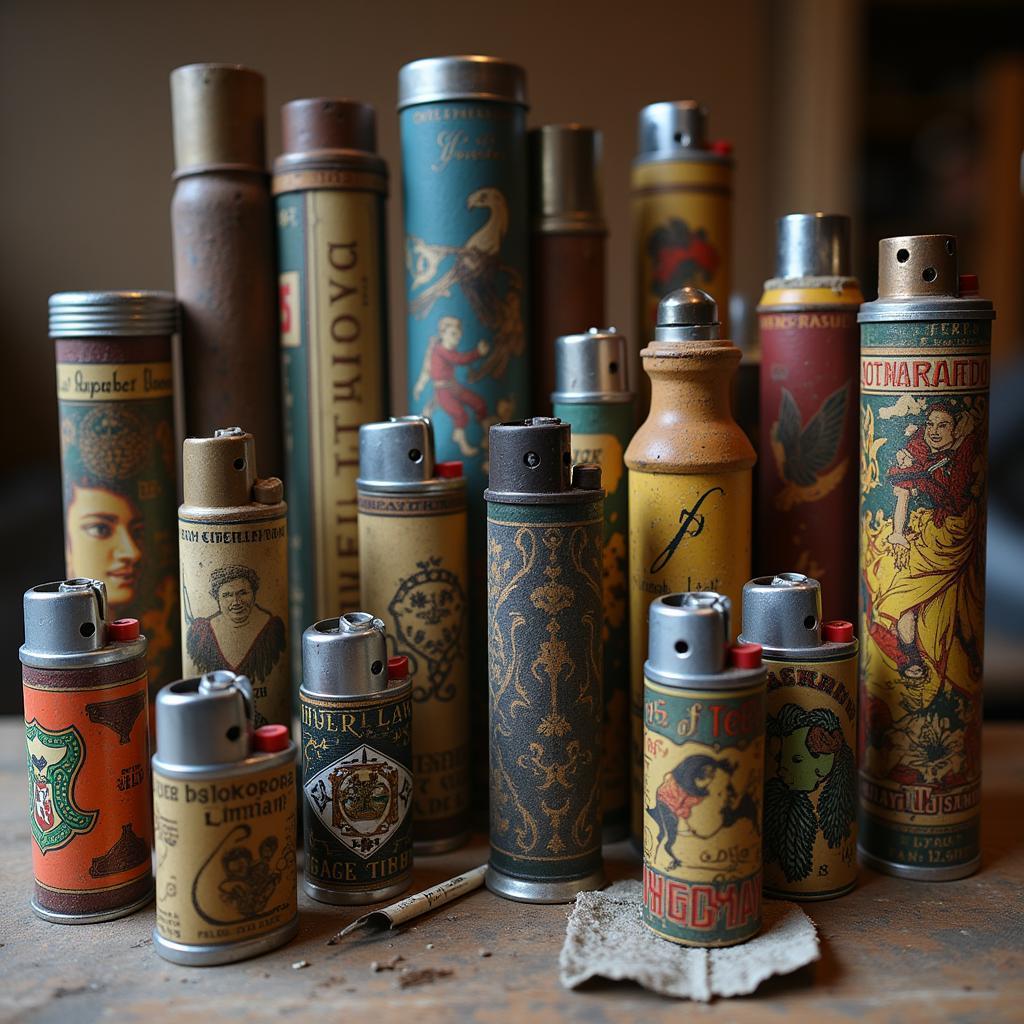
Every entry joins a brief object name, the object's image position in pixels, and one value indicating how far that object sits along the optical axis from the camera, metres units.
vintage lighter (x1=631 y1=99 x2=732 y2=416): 0.44
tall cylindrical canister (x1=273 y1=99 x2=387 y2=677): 0.41
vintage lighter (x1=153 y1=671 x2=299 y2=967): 0.32
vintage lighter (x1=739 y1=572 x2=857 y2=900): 0.35
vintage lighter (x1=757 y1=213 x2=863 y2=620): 0.39
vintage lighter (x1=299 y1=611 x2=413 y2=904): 0.35
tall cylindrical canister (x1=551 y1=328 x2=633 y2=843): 0.39
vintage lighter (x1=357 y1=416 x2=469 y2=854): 0.38
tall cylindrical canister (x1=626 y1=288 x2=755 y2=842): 0.36
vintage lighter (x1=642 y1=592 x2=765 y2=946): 0.32
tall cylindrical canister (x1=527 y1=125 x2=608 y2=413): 0.42
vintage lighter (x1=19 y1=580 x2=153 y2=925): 0.34
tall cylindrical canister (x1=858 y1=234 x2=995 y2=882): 0.35
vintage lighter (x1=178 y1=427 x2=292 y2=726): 0.35
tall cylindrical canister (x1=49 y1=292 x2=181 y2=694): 0.39
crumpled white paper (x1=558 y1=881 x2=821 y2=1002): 0.31
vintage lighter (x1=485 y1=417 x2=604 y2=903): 0.34
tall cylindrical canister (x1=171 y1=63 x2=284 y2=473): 0.42
